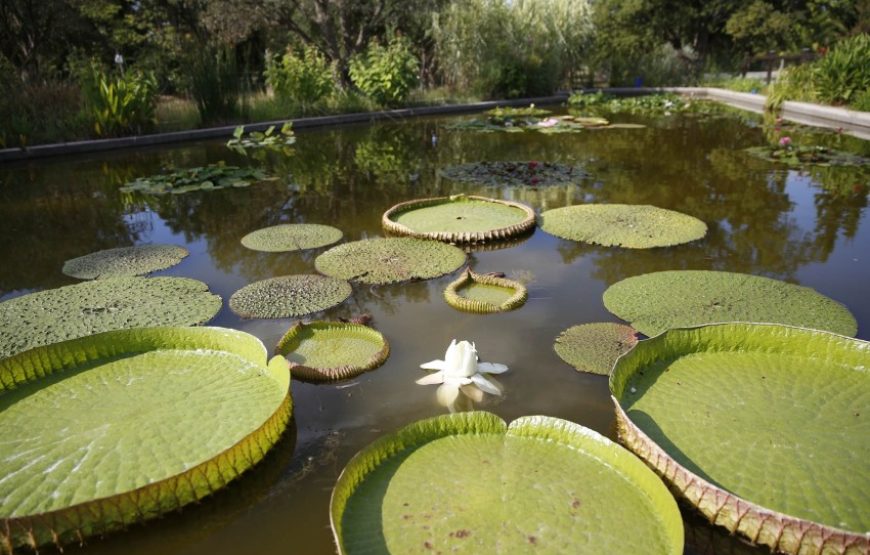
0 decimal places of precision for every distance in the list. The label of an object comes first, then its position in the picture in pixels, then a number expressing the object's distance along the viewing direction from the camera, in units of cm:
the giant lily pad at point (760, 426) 152
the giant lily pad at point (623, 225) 403
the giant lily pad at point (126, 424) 159
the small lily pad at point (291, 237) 407
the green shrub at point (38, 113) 796
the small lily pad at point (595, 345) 249
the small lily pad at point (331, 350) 242
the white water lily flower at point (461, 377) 230
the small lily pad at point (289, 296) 306
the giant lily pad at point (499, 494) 143
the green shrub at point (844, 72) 997
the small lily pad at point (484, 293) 305
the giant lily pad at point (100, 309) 276
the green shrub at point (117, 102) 833
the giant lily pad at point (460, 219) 411
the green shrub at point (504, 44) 1405
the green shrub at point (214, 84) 962
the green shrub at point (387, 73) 1155
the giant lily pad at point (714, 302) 275
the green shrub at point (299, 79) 1066
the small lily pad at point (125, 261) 364
